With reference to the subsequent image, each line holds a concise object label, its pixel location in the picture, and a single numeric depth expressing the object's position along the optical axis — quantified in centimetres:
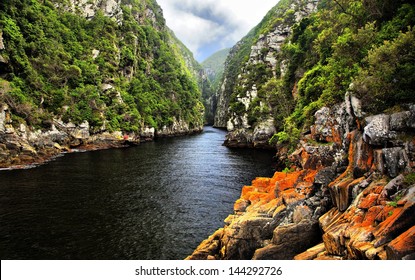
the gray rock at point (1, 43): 5833
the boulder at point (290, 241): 1814
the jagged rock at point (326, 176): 2197
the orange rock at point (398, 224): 1277
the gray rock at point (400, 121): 1666
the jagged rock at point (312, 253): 1619
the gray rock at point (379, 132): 1716
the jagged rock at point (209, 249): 2098
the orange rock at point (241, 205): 2792
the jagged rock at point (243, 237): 1989
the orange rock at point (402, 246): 1147
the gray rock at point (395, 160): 1571
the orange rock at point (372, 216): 1457
